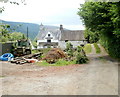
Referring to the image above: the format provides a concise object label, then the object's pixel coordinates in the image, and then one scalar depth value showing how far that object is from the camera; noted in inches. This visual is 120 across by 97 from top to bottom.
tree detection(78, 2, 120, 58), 494.3
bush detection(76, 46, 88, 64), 455.5
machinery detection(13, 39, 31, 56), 715.6
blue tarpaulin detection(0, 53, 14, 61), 605.0
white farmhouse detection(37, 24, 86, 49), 1611.3
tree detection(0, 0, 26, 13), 101.4
